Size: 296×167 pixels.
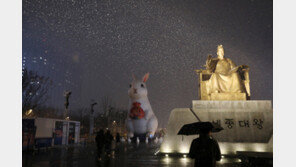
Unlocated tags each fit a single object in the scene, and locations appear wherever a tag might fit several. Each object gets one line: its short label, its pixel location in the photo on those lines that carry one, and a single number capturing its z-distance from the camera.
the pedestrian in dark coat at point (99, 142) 8.60
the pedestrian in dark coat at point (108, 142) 9.67
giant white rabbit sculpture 21.02
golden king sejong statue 10.47
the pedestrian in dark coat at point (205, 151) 3.68
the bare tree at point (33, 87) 17.89
